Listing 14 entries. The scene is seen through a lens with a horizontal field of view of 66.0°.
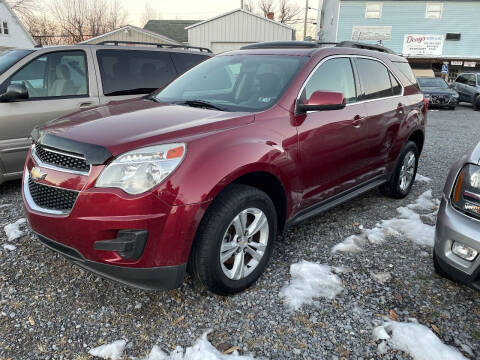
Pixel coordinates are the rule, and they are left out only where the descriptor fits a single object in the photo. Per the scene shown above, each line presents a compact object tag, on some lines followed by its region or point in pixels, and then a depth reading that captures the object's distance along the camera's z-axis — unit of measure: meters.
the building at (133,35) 20.91
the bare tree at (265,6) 58.64
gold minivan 4.15
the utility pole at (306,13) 35.56
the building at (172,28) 27.00
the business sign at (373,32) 25.34
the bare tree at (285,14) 59.50
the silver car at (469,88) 16.23
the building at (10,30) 27.05
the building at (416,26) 24.86
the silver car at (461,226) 2.24
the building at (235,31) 21.09
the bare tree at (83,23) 39.19
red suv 2.07
